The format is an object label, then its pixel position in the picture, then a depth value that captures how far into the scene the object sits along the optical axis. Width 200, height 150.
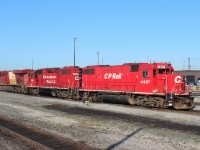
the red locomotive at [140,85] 25.14
